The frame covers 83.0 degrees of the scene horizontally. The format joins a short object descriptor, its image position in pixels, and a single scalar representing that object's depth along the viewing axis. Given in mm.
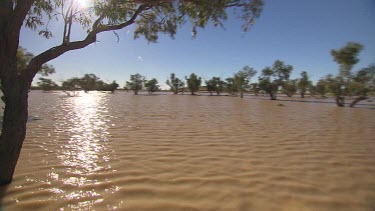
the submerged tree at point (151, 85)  85000
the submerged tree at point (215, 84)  74312
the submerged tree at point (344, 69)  23844
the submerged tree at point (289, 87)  44281
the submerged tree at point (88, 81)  87062
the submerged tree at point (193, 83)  73312
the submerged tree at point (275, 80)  42594
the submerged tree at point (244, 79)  54119
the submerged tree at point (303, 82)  44938
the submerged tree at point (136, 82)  81712
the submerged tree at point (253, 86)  58212
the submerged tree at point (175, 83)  81062
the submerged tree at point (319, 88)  26816
